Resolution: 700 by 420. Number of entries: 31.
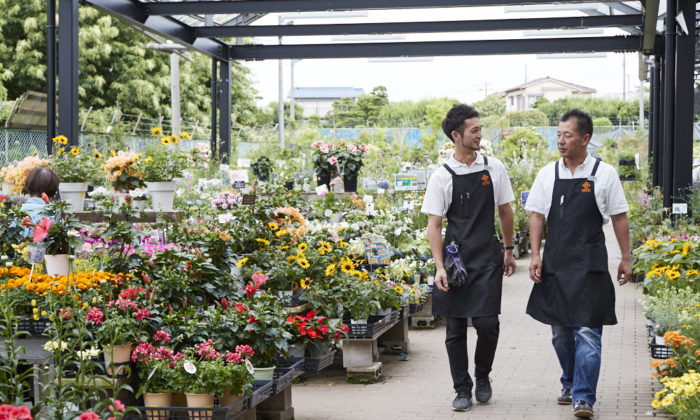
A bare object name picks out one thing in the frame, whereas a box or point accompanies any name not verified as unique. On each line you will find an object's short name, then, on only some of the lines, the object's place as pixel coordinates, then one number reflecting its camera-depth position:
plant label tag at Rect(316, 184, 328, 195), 9.01
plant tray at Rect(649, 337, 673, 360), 4.73
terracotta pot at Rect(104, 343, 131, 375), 3.65
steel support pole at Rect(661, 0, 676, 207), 8.69
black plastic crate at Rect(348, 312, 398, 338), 5.56
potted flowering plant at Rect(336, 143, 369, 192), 10.30
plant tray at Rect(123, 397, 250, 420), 3.49
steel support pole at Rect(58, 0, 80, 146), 8.33
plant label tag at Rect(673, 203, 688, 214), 8.12
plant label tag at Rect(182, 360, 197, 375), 3.53
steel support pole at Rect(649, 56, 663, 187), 13.37
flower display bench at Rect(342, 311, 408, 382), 5.56
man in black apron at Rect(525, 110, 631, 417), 4.34
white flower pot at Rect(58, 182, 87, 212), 6.01
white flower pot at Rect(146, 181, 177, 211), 5.91
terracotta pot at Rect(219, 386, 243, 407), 3.64
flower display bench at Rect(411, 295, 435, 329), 7.68
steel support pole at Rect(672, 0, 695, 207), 8.56
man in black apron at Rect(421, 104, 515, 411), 4.55
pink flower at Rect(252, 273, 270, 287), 4.56
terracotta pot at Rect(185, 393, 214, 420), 3.53
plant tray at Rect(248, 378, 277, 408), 3.79
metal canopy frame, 8.66
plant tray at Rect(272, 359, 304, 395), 4.08
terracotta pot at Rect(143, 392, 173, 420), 3.60
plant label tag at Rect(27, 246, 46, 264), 3.93
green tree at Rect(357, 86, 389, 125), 47.91
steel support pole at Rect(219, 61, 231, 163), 14.32
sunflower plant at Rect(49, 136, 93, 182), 6.02
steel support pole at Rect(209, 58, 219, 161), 14.29
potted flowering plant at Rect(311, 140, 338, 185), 10.33
